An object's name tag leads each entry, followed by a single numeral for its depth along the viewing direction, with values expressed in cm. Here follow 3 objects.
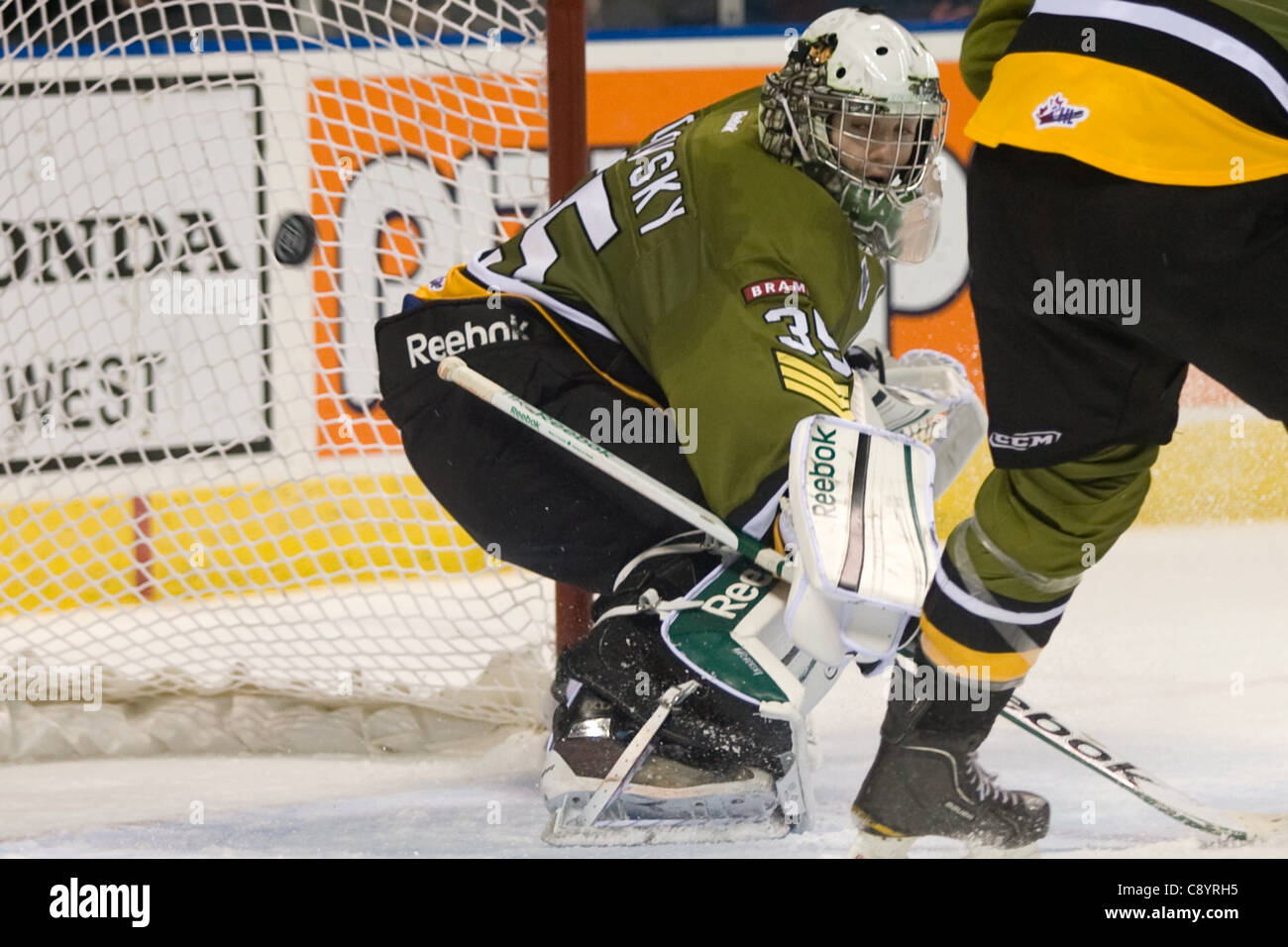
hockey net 613
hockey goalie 408
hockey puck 564
